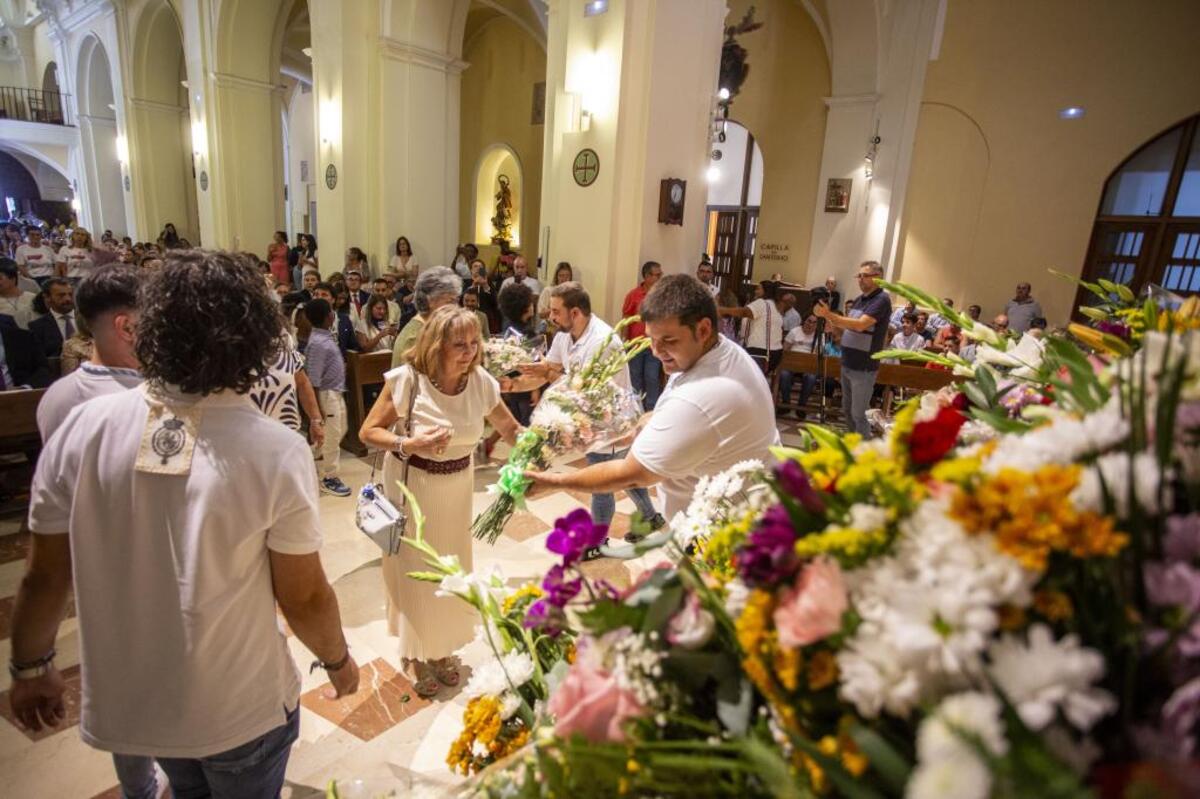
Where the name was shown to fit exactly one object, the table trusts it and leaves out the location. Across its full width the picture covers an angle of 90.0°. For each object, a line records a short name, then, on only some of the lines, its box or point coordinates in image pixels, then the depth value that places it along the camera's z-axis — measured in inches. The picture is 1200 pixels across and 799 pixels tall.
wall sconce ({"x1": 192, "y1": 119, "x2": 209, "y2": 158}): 495.2
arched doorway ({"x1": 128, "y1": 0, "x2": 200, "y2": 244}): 592.1
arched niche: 571.2
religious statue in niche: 572.4
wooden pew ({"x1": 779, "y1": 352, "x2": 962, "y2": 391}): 249.1
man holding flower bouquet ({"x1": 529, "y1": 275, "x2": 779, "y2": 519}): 77.0
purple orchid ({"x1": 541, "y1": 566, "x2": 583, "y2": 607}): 32.2
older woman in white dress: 98.1
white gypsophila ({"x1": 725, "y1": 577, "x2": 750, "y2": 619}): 26.3
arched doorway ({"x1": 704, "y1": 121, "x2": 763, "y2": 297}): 545.3
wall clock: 263.4
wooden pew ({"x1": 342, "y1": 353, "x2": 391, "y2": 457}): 221.1
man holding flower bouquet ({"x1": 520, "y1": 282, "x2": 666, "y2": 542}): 143.2
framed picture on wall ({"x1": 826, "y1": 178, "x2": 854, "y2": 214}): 431.2
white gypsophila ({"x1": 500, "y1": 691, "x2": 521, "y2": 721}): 39.1
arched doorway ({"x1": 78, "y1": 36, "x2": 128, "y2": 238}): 692.1
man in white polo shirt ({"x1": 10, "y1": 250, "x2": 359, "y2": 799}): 47.6
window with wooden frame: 359.6
